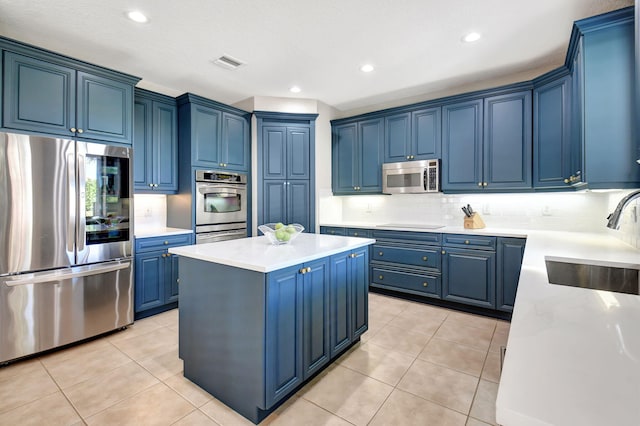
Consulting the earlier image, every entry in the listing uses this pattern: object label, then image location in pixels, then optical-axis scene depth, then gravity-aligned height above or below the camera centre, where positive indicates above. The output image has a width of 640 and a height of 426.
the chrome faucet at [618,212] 1.39 +0.01
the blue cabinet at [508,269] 3.06 -0.58
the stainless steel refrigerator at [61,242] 2.31 -0.23
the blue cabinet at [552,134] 2.87 +0.80
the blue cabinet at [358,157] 4.30 +0.86
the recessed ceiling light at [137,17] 2.27 +1.53
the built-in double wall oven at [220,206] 3.70 +0.12
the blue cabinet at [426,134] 3.80 +1.04
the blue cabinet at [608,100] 1.95 +0.76
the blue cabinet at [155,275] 3.17 -0.66
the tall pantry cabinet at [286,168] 4.23 +0.67
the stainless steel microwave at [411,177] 3.81 +0.49
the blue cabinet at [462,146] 3.54 +0.83
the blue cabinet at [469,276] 3.21 -0.70
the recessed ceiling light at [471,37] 2.61 +1.57
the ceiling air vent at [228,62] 3.04 +1.59
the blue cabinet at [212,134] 3.63 +1.04
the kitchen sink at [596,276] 1.62 -0.36
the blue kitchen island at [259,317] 1.68 -0.65
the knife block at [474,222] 3.57 -0.10
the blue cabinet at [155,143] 3.37 +0.84
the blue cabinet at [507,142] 3.24 +0.81
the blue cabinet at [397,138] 4.04 +1.05
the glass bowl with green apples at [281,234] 2.29 -0.15
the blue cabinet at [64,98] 2.35 +1.02
